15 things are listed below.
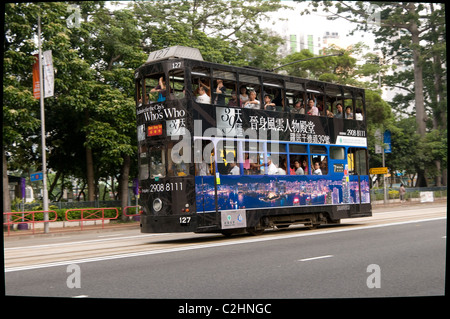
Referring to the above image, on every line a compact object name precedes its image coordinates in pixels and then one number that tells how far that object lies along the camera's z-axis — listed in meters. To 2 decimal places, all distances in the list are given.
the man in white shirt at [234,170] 12.05
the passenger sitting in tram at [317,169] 14.30
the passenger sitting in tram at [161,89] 11.63
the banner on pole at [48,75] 19.45
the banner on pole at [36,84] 20.20
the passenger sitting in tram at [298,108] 13.77
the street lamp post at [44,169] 20.36
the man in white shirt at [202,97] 11.61
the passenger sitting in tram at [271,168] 12.92
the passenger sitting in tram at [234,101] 12.24
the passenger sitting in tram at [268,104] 12.92
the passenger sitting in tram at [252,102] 12.44
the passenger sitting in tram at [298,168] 13.72
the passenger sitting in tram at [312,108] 14.21
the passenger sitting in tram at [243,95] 12.45
